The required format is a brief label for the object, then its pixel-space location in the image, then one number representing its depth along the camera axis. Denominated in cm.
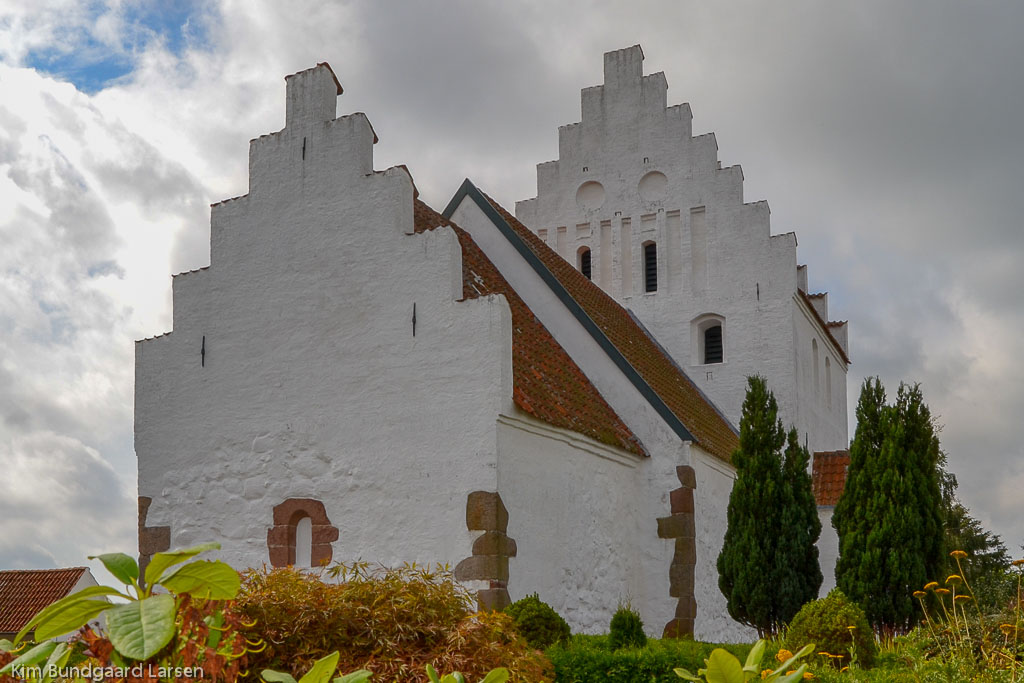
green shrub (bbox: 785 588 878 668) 930
